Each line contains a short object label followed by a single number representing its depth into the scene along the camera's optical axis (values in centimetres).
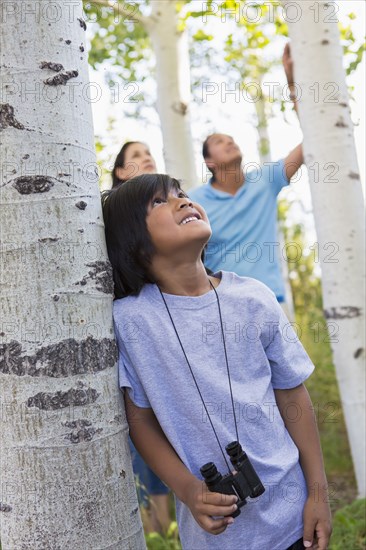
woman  353
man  345
